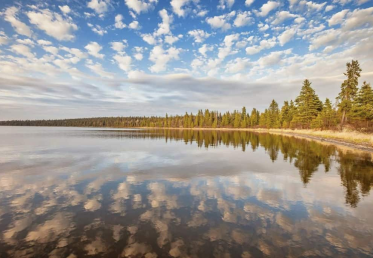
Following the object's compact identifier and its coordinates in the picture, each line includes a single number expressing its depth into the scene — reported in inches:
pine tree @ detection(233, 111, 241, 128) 5885.8
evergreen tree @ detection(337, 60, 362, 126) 2137.1
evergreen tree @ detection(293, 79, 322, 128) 2881.4
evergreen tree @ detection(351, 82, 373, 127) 1908.2
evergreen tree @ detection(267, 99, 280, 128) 4288.1
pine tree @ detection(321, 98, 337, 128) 2620.6
